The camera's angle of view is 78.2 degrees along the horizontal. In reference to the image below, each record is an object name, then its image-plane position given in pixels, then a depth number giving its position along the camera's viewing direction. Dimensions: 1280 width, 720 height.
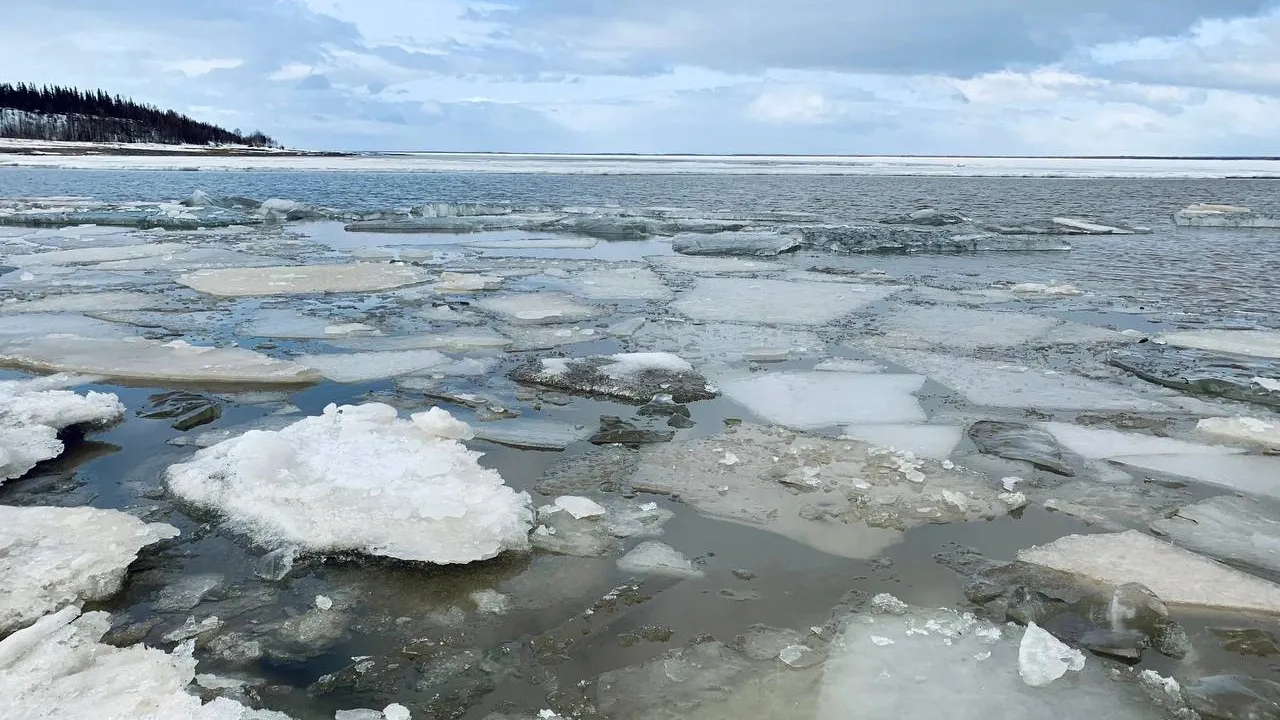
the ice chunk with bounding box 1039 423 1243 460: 3.67
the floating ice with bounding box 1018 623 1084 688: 2.08
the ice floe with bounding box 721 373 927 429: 4.14
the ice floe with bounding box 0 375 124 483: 3.32
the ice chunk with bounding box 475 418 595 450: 3.75
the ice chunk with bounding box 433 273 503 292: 7.91
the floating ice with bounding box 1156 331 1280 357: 5.45
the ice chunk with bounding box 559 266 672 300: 7.77
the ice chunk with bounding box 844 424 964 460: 3.69
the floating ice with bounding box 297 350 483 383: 4.85
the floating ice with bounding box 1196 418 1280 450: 3.77
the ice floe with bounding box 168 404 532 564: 2.71
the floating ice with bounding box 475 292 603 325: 6.52
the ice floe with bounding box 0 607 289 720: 1.86
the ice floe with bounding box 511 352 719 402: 4.48
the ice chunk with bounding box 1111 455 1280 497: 3.34
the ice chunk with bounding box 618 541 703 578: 2.64
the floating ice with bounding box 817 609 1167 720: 1.98
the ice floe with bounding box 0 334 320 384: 4.62
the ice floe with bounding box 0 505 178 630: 2.33
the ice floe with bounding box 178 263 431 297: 7.65
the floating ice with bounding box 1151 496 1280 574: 2.75
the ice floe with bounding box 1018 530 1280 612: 2.46
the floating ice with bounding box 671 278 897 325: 6.70
